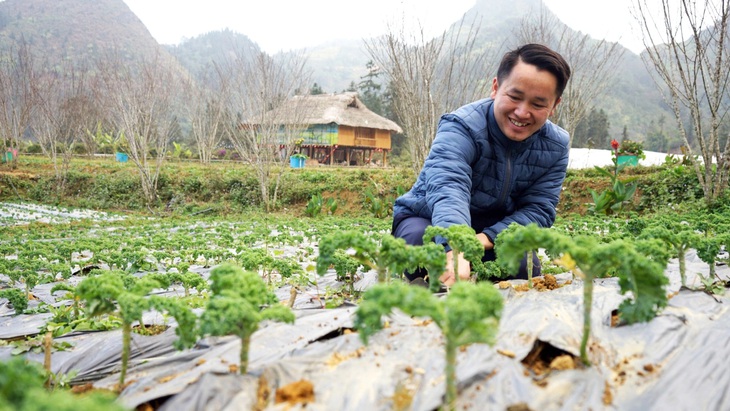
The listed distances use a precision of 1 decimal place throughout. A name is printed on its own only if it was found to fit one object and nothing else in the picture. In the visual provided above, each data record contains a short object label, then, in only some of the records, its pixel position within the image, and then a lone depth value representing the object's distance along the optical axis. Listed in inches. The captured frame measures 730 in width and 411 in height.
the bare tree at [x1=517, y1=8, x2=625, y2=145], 539.5
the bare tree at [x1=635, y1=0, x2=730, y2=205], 314.3
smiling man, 112.1
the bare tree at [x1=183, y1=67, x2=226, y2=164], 995.9
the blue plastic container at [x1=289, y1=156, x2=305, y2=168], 930.1
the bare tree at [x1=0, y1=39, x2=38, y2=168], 777.6
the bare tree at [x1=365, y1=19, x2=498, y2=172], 457.1
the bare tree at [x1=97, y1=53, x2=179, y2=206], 599.2
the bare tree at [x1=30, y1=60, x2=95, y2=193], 740.0
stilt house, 1090.7
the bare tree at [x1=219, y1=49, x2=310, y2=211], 584.7
